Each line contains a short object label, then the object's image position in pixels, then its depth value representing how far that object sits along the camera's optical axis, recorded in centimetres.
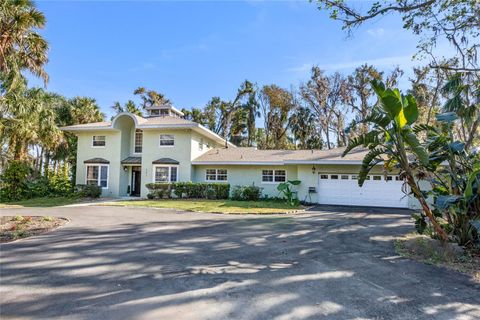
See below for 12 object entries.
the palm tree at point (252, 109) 3894
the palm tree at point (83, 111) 2755
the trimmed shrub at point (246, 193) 2016
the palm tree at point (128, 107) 3308
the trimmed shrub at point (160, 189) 2062
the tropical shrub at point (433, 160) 671
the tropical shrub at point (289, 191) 1848
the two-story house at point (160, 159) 2145
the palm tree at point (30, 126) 1945
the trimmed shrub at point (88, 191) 2086
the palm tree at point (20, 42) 1360
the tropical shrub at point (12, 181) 2034
